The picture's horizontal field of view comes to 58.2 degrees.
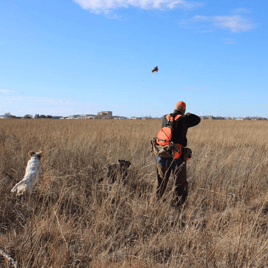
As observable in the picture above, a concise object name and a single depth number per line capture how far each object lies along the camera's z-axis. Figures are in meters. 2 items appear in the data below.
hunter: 3.60
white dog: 3.73
